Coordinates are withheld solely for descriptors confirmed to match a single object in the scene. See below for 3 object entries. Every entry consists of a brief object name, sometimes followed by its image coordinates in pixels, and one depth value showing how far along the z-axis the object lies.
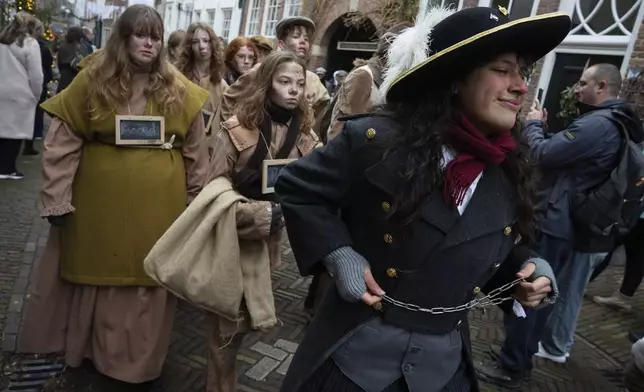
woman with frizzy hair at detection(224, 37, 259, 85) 5.04
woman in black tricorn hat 1.40
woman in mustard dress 2.60
